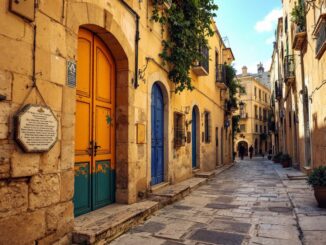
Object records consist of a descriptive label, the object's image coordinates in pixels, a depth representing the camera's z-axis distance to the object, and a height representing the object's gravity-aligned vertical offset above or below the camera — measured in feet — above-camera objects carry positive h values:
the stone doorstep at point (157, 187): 21.33 -3.45
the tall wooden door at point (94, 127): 14.55 +0.89
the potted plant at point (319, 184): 17.81 -2.60
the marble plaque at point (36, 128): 9.62 +0.52
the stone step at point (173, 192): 19.58 -3.77
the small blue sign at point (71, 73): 12.35 +3.05
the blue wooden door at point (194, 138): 36.70 +0.57
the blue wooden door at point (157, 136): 23.21 +0.56
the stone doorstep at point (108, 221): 11.71 -3.67
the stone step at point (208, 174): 33.14 -3.86
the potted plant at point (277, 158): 60.39 -3.45
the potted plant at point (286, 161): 49.49 -3.25
